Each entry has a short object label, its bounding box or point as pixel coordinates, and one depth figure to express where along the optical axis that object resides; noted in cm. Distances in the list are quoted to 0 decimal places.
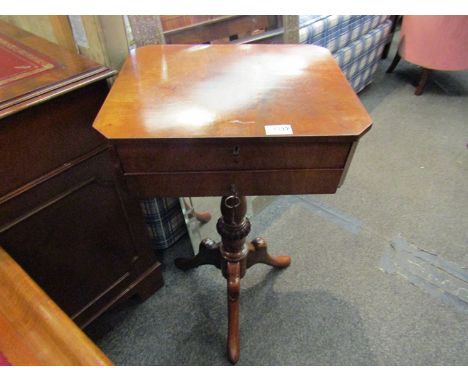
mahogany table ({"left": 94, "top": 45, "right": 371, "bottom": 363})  50
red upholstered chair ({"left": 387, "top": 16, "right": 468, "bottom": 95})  184
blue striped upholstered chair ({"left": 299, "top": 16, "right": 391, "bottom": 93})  143
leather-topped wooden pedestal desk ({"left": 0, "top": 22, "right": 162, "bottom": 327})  58
